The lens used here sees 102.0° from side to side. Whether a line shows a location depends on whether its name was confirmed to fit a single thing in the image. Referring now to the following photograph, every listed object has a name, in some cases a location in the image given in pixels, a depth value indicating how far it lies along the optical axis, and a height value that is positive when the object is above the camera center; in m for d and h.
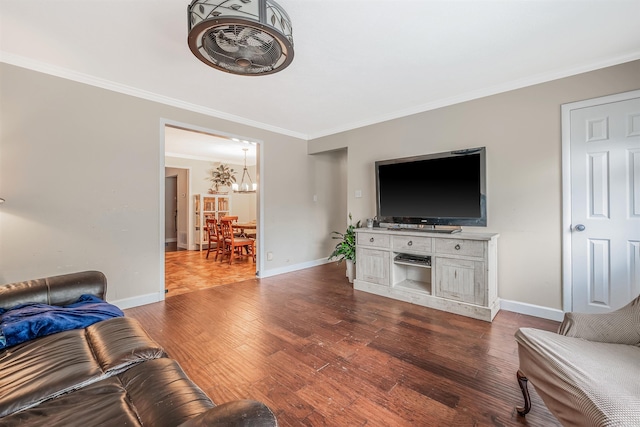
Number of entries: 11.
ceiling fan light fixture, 1.41 +1.08
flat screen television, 2.91 +0.28
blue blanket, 1.35 -0.61
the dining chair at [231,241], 5.39 -0.57
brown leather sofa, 0.84 -0.67
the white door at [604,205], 2.28 +0.06
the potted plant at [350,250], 3.93 -0.56
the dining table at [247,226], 5.58 -0.27
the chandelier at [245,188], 6.46 +0.68
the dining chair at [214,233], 5.73 -0.45
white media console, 2.64 -0.66
